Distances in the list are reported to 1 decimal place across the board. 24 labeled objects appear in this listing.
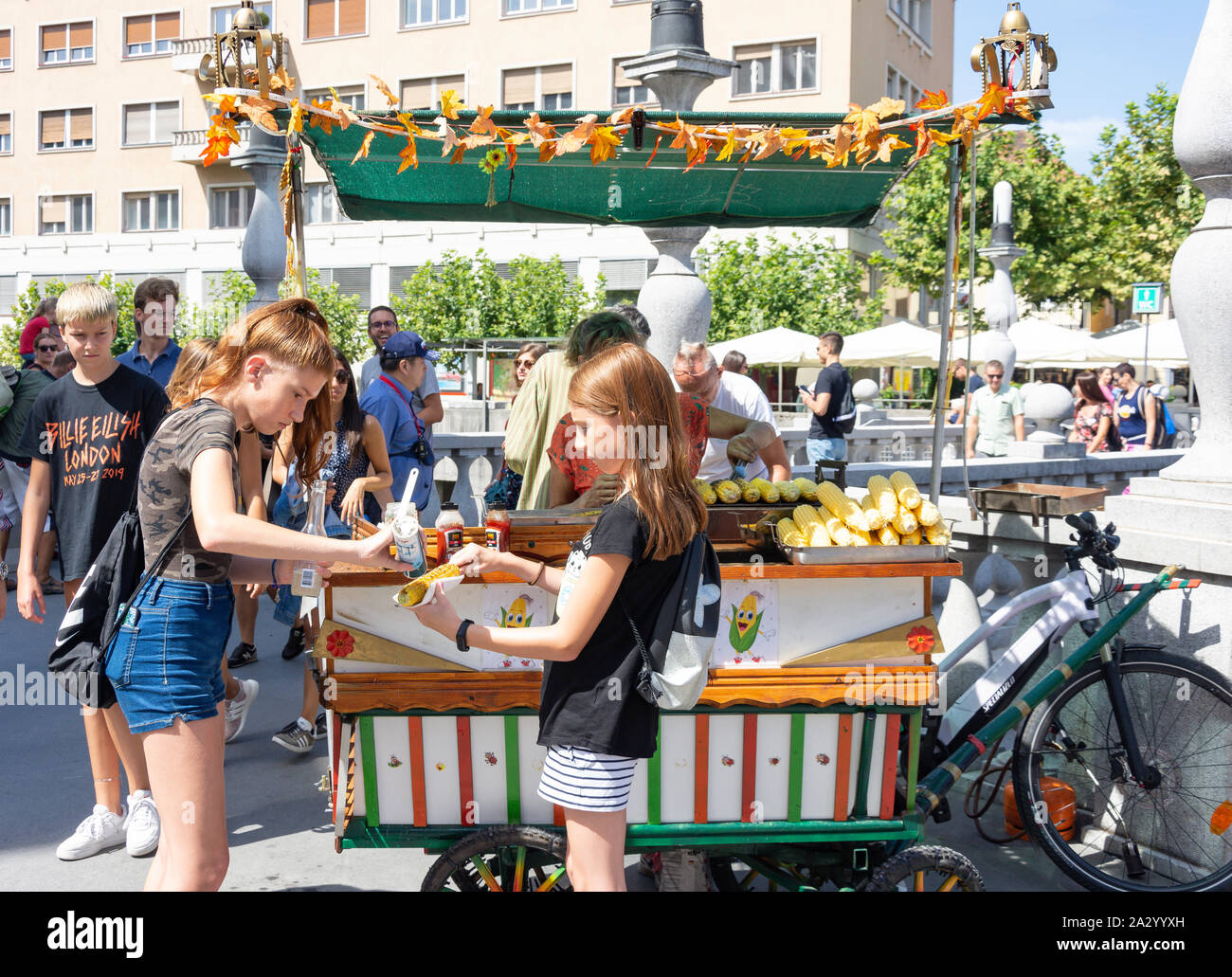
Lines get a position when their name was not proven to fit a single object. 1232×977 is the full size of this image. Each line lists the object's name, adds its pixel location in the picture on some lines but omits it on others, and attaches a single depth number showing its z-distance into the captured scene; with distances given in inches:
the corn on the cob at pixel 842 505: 131.9
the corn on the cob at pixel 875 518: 131.0
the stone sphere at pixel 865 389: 1013.8
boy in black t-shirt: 158.4
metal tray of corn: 125.0
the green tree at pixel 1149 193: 1032.2
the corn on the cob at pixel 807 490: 162.6
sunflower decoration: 170.6
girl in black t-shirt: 98.3
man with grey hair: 202.1
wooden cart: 123.6
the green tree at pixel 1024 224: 1258.6
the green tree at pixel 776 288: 1129.4
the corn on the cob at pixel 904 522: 130.3
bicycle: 141.6
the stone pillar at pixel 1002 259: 621.0
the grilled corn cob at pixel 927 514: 130.9
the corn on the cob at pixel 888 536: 131.4
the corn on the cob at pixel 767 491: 160.6
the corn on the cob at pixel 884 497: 131.3
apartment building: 1439.5
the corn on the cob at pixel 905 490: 132.0
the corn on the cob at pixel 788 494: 161.5
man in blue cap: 235.9
